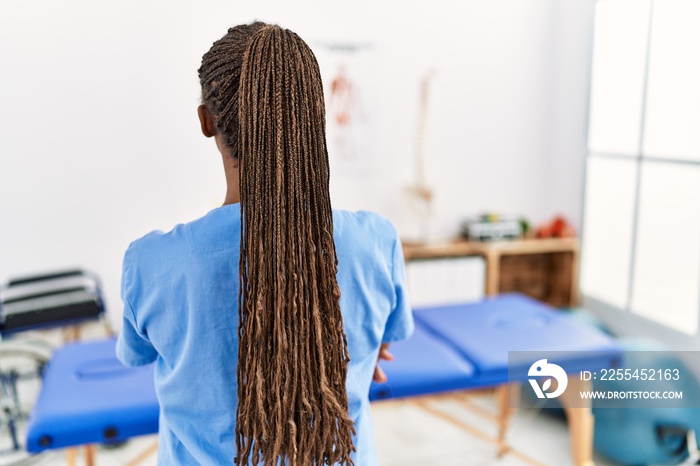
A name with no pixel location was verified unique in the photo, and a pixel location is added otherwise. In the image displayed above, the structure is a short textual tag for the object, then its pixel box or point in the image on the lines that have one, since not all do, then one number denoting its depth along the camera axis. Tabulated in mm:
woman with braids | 888
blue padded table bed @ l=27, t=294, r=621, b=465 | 1503
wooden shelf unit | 2961
